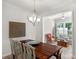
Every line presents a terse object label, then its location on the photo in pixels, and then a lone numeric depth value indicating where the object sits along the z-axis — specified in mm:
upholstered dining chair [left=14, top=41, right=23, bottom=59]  1731
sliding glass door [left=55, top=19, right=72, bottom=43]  4871
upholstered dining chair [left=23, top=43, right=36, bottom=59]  1238
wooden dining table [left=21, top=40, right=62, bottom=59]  1307
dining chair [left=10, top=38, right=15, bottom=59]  2122
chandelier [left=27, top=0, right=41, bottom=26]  2078
